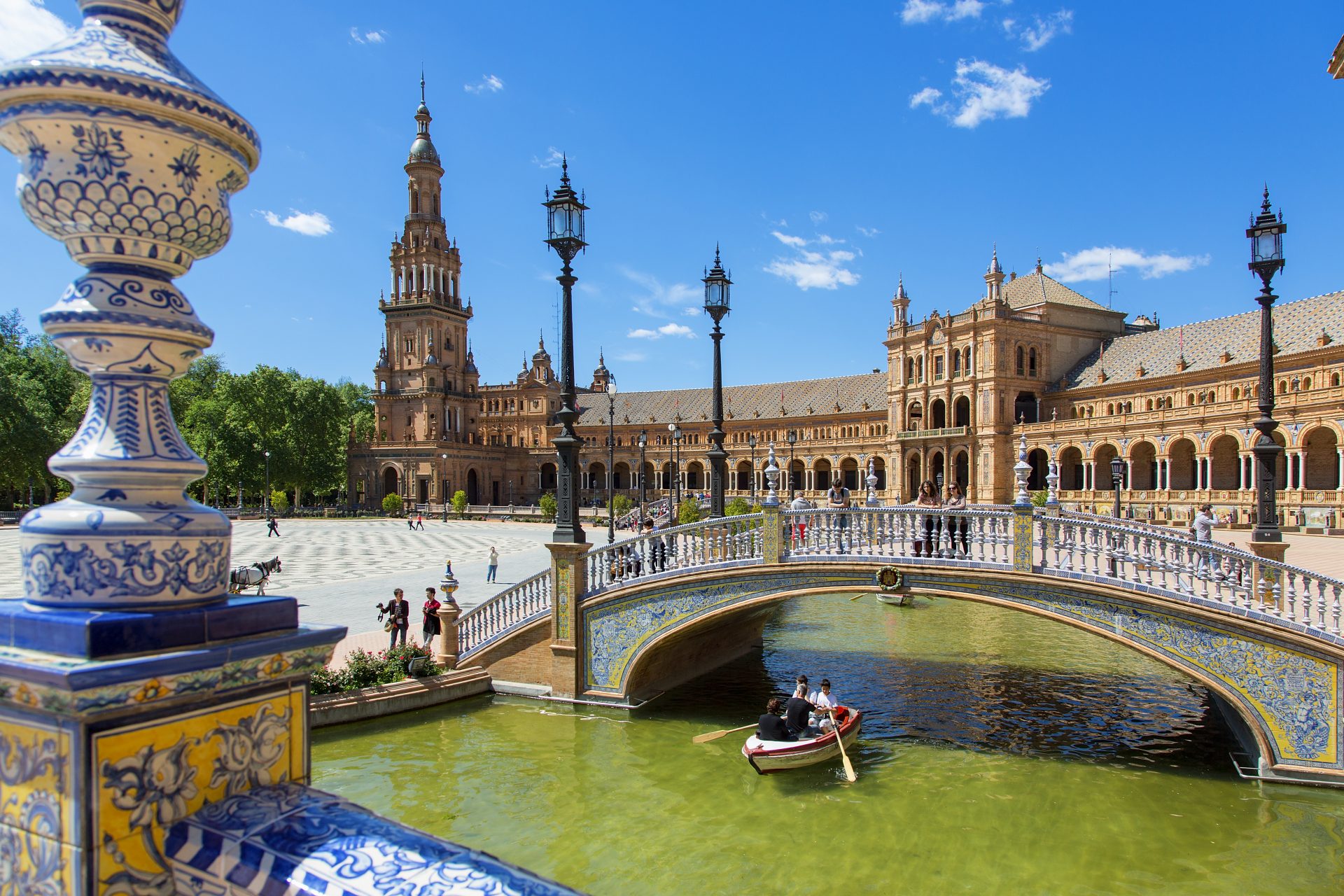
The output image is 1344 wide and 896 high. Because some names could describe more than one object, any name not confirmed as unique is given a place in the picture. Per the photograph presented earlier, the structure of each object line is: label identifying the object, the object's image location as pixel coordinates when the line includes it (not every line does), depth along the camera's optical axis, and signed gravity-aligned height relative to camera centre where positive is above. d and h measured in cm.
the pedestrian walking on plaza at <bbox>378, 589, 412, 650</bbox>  1662 -276
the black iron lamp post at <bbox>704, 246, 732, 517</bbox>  1775 +344
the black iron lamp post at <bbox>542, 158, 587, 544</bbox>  1498 +226
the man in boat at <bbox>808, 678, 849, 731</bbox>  1286 -366
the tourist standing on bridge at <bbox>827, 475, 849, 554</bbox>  1386 -90
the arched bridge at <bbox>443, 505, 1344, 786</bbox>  1096 -194
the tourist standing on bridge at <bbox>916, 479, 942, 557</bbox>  1324 -96
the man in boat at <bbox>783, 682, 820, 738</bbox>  1245 -365
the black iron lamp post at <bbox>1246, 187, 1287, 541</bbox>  1301 +165
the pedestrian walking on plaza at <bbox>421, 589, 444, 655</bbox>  1653 -291
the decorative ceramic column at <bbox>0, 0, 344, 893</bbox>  197 -21
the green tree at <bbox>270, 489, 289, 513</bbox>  7650 -250
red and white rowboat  1198 -402
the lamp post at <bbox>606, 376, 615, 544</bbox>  2495 -39
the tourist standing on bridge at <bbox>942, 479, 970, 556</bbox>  1316 -87
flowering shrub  1427 -343
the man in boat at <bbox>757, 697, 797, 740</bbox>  1231 -376
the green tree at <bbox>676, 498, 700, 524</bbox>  3925 -197
